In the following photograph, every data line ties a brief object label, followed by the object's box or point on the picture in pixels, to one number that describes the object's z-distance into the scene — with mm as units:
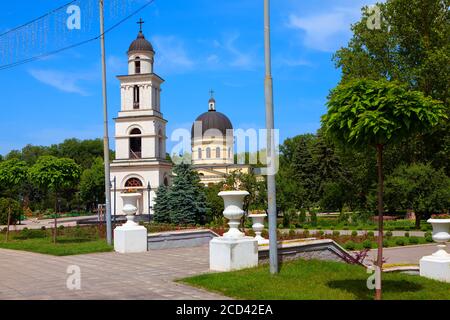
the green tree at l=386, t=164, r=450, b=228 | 29016
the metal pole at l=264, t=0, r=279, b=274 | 9523
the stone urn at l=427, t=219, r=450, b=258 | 10539
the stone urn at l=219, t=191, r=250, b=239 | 10984
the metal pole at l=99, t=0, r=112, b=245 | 16633
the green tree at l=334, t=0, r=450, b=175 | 33656
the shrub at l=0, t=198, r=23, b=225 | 30625
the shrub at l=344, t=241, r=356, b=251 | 19359
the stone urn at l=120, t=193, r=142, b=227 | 15512
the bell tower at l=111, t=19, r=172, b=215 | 48969
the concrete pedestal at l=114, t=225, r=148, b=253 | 14961
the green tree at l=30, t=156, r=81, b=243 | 18016
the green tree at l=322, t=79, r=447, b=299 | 7090
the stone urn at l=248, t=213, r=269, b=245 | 12778
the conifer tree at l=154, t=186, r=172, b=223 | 32594
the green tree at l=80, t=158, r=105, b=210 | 71938
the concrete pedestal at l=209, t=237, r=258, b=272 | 10547
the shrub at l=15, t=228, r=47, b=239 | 22136
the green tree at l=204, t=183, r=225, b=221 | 33781
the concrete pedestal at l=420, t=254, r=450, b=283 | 10430
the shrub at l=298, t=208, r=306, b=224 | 38125
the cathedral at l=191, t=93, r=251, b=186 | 68050
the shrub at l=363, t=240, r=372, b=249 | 19591
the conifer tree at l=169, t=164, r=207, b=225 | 31734
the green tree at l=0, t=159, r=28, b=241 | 24141
